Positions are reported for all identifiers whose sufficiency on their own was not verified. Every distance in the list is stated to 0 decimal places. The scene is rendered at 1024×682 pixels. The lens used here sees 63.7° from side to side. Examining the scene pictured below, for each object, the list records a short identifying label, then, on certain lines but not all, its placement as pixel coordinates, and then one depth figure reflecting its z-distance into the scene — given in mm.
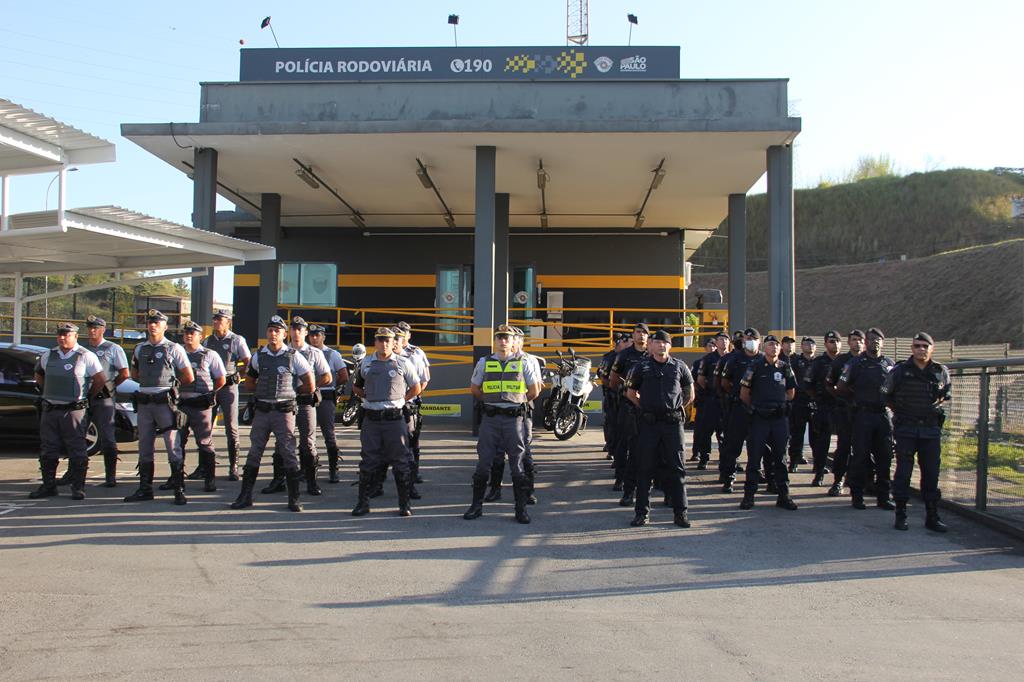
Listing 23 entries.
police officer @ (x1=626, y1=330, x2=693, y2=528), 7910
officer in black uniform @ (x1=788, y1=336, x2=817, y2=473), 10828
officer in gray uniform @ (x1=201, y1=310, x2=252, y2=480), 9797
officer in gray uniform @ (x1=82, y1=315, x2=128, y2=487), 9367
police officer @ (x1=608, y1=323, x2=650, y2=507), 8711
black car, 11516
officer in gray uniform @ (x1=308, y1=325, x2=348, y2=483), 9961
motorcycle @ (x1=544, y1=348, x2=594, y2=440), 13930
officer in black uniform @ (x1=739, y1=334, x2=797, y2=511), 8781
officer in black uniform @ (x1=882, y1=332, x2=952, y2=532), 7969
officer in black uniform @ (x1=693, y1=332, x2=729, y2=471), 11195
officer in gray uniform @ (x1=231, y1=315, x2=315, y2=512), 8219
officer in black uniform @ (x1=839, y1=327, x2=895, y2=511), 8883
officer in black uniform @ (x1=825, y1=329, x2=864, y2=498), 9633
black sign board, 16047
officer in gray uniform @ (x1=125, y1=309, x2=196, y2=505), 8562
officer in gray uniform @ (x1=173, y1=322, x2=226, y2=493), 9062
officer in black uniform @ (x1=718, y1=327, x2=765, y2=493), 9320
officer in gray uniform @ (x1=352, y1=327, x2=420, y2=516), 8016
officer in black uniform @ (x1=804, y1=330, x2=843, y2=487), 10367
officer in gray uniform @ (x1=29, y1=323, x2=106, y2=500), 8656
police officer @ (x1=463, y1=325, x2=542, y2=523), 7945
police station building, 14242
